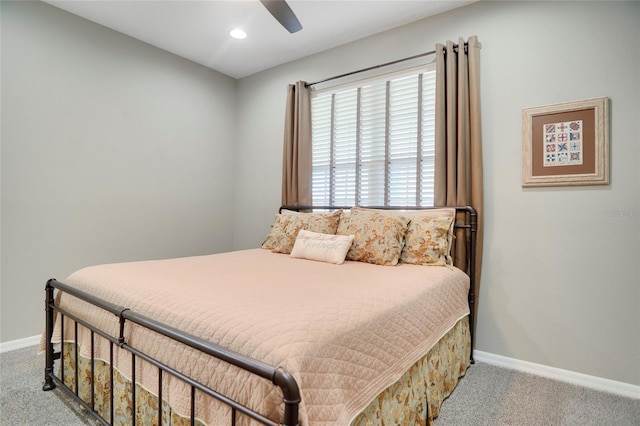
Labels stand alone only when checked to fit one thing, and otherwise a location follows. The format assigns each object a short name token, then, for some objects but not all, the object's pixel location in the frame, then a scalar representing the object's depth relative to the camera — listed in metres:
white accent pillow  2.32
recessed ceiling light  2.97
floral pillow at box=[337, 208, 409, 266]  2.24
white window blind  2.75
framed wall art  2.05
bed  1.01
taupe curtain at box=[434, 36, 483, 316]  2.43
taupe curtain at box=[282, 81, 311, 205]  3.35
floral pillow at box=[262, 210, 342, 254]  2.70
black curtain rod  2.62
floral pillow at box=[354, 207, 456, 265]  2.22
